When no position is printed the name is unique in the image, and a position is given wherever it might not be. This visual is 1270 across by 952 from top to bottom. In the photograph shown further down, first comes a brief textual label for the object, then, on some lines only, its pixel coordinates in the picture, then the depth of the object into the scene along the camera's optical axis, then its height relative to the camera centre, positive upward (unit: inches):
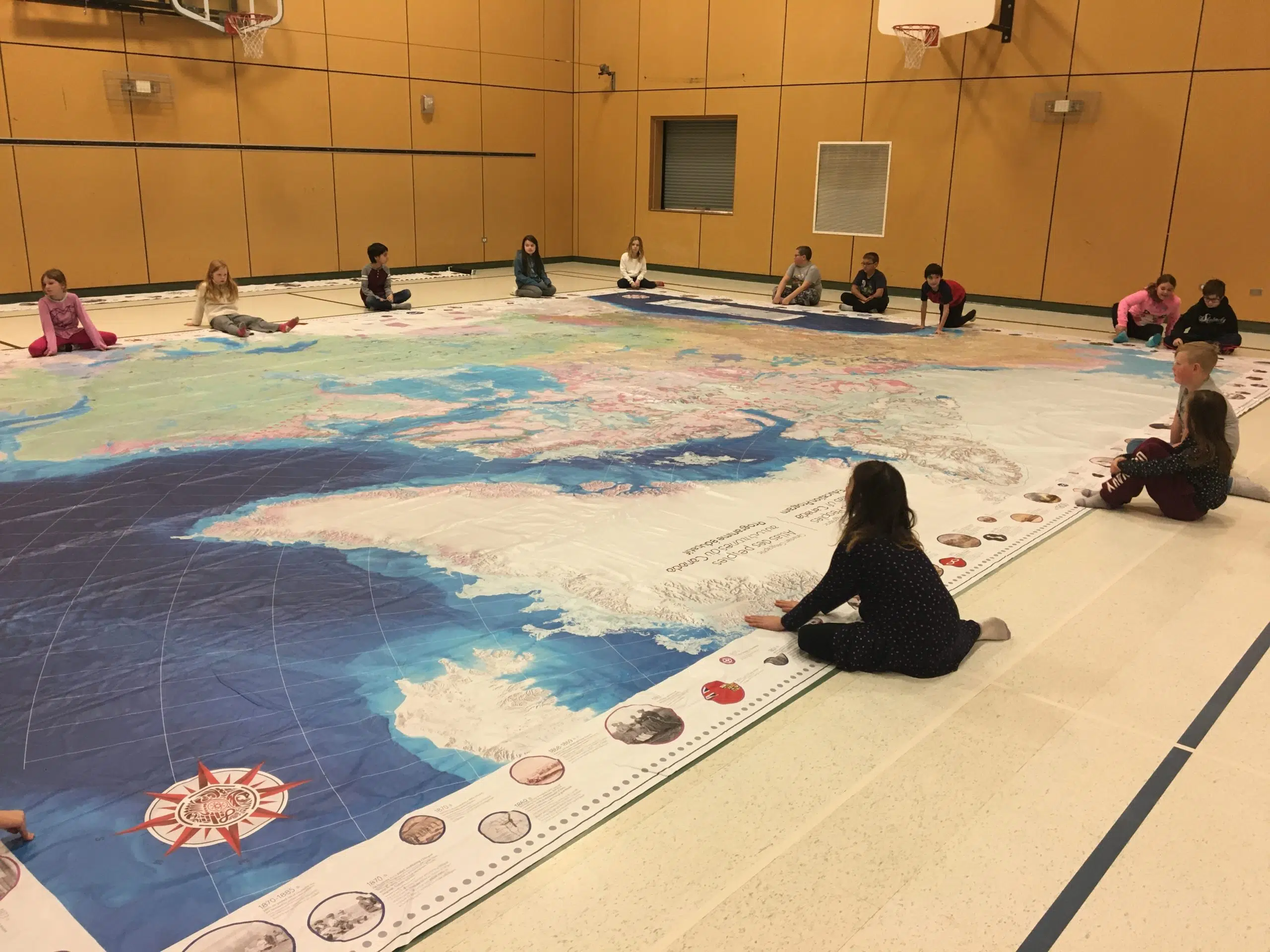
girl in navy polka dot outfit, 113.3 -42.1
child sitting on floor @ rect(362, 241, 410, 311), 403.5 -31.7
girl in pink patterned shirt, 298.5 -36.5
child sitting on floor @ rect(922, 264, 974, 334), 380.8 -28.2
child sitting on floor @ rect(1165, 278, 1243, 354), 333.1 -31.0
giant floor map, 88.1 -52.0
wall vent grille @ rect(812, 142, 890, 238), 486.6 +14.7
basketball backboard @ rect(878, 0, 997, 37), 407.5 +82.9
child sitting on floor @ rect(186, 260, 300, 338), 348.8 -35.1
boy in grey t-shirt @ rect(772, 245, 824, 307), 449.1 -28.5
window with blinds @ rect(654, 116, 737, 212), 553.6 +27.7
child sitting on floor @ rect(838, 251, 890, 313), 427.8 -30.5
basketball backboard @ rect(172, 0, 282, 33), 428.1 +82.4
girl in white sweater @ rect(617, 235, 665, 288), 490.9 -26.5
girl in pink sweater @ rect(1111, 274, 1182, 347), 355.9 -30.1
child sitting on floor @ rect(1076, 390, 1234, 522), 165.6 -39.8
